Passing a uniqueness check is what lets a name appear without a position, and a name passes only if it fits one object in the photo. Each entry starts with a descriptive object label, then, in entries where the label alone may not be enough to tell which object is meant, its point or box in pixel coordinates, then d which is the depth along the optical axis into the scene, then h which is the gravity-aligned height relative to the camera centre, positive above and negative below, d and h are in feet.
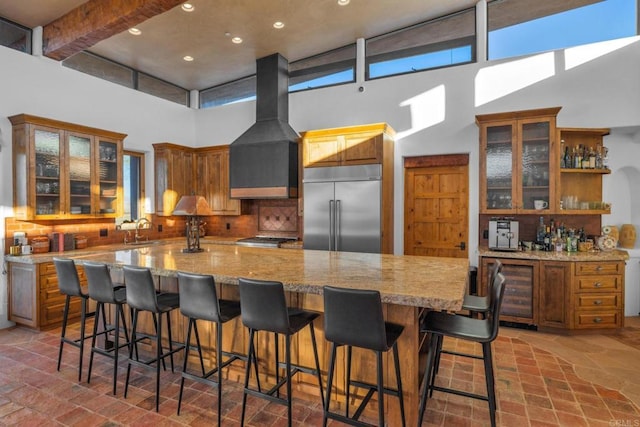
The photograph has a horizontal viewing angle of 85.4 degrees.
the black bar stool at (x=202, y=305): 7.45 -2.13
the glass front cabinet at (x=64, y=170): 13.46 +1.61
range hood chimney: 17.20 +3.09
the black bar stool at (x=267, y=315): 6.79 -2.16
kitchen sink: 17.23 -1.79
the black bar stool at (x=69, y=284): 9.67 -2.16
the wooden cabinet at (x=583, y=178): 13.57 +1.23
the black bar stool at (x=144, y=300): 8.20 -2.21
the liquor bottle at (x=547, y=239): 13.87 -1.27
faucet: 18.05 -0.84
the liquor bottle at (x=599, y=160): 13.66 +1.90
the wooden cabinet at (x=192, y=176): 19.17 +1.85
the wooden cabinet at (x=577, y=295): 12.51 -3.15
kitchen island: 6.81 -1.53
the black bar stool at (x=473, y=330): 6.68 -2.47
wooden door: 15.64 +0.10
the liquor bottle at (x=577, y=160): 13.69 +1.90
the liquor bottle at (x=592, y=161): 13.60 +1.85
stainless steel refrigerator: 14.67 +0.00
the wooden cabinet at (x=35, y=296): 13.06 -3.39
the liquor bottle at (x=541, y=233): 14.16 -1.02
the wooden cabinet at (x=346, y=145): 14.80 +2.80
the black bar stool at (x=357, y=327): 6.02 -2.14
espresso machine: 13.74 -1.07
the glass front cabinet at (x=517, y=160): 13.34 +1.90
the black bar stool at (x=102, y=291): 9.05 -2.20
